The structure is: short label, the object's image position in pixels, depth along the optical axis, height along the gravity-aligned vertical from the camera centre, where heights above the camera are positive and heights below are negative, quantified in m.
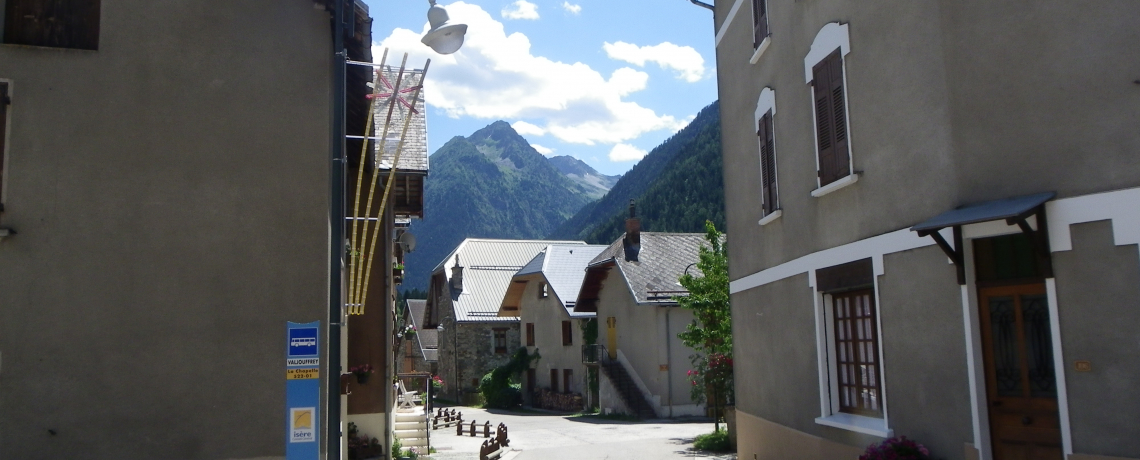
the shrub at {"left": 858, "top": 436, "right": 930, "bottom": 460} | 8.88 -1.14
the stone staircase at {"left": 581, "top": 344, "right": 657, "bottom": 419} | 32.81 -1.29
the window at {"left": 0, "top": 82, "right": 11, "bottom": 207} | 8.92 +2.49
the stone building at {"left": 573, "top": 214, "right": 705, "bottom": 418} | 32.44 +0.87
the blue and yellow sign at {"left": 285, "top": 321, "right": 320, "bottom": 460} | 8.98 -0.40
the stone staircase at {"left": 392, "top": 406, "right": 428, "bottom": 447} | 21.27 -1.86
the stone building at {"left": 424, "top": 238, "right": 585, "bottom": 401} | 50.34 +1.66
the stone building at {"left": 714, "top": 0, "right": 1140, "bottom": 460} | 7.25 +1.00
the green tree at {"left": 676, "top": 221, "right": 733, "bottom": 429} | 20.41 +0.38
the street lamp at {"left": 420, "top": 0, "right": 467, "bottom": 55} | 7.70 +2.67
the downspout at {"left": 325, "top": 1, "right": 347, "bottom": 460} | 7.62 +1.05
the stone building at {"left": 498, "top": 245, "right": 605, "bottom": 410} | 39.28 +1.21
